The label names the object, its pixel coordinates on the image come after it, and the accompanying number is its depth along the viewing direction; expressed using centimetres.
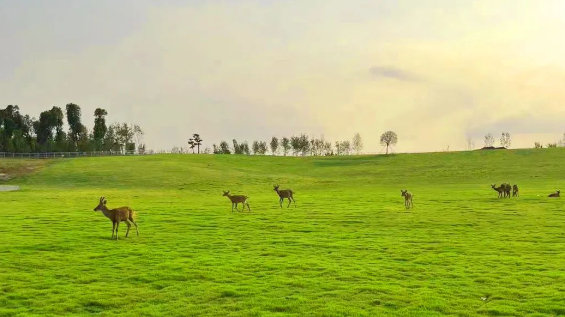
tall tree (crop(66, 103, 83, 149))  13162
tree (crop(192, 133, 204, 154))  15112
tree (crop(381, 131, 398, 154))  14362
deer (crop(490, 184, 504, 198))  4250
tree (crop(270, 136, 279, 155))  16750
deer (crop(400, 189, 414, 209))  3616
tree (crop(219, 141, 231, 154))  15950
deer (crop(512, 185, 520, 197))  4259
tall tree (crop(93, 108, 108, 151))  13309
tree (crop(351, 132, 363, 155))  17812
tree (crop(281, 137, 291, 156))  16575
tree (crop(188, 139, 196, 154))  15175
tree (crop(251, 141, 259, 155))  16552
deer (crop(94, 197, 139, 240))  2272
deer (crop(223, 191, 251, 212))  3481
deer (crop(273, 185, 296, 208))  3784
